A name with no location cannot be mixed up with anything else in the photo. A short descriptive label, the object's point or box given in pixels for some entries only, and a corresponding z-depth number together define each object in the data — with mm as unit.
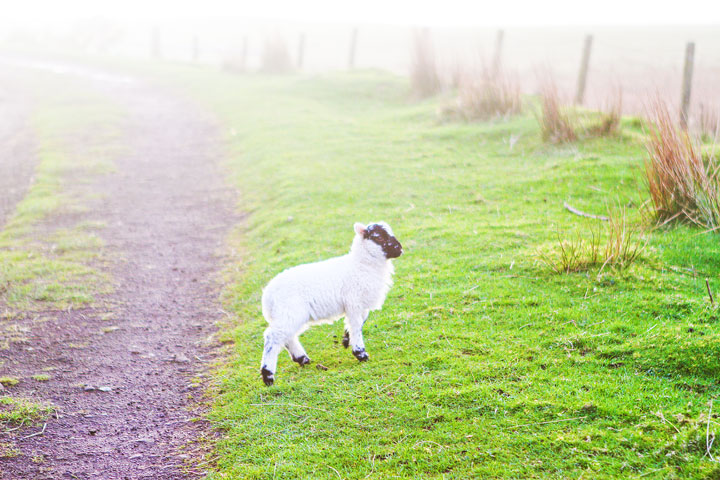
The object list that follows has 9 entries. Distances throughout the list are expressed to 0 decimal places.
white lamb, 5164
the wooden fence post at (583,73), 17422
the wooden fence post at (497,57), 17328
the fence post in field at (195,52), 39156
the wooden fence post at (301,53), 31905
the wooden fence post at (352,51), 30472
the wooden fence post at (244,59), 32406
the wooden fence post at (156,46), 42938
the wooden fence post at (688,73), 13688
